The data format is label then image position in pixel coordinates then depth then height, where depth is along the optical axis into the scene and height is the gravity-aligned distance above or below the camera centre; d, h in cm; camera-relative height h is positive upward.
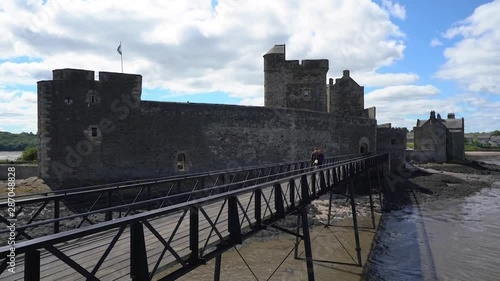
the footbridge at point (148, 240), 349 -162
